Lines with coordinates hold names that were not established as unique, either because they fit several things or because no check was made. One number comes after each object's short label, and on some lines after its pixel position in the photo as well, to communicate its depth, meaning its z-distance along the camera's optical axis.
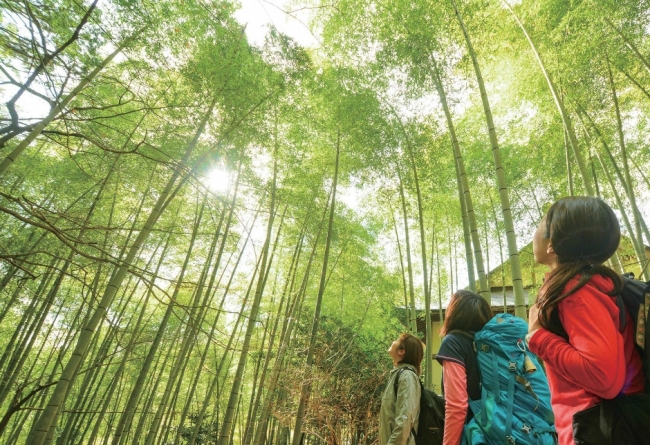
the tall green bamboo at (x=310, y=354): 3.77
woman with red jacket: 0.72
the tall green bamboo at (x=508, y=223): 2.14
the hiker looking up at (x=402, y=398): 1.55
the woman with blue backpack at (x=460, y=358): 1.19
